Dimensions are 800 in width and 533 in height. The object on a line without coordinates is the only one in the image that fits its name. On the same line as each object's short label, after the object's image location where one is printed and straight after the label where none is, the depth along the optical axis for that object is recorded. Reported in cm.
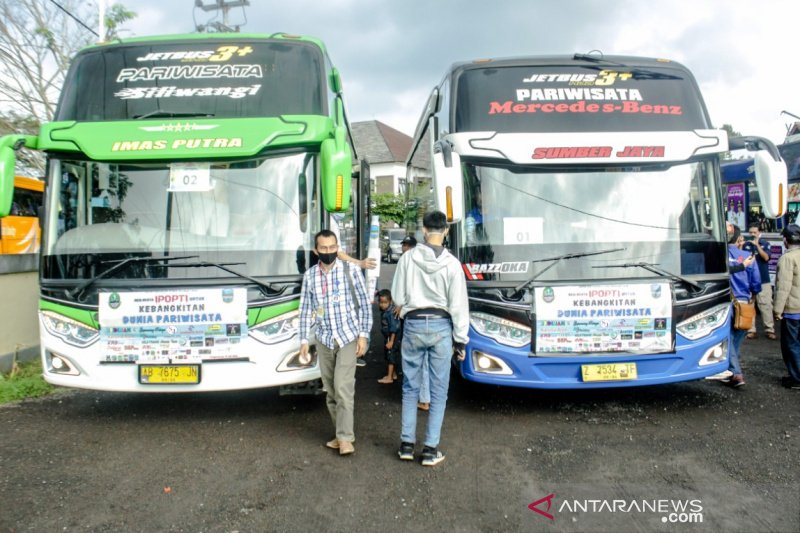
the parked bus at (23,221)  1111
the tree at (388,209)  3450
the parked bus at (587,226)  560
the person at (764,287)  959
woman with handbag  684
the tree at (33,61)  1453
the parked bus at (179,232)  537
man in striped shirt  499
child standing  727
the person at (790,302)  669
